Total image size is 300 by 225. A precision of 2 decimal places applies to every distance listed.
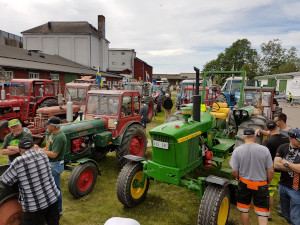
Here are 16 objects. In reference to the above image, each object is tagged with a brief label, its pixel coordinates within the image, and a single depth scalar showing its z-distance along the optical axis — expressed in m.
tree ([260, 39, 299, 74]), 48.81
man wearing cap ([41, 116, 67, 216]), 3.33
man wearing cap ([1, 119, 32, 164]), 3.37
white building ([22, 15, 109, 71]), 28.70
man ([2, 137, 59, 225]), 2.41
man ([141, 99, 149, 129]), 9.09
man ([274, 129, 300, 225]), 2.77
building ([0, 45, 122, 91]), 14.41
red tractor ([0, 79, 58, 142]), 8.15
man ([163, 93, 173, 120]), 11.82
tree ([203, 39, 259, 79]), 46.12
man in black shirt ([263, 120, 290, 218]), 3.60
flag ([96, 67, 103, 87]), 10.64
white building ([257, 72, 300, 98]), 24.88
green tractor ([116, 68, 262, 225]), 3.20
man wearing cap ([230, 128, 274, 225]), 2.99
